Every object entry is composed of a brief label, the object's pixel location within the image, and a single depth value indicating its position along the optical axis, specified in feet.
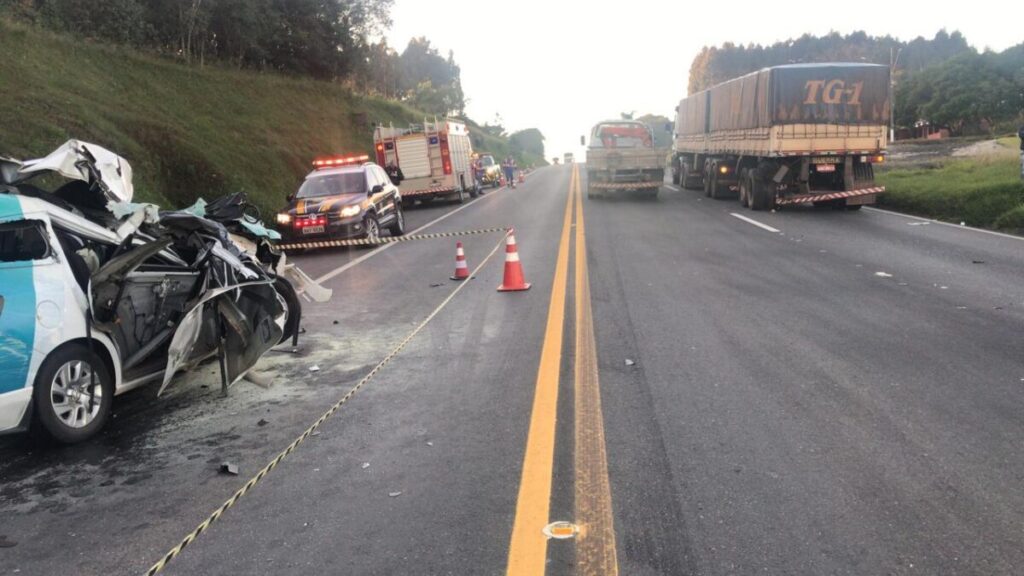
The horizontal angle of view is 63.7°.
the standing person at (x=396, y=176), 78.59
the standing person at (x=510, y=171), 143.64
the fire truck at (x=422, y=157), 94.84
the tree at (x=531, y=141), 478.06
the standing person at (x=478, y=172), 118.72
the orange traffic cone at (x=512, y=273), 34.42
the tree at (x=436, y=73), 316.60
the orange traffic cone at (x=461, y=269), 38.83
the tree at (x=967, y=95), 224.74
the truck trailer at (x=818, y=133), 64.23
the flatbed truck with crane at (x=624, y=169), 83.30
